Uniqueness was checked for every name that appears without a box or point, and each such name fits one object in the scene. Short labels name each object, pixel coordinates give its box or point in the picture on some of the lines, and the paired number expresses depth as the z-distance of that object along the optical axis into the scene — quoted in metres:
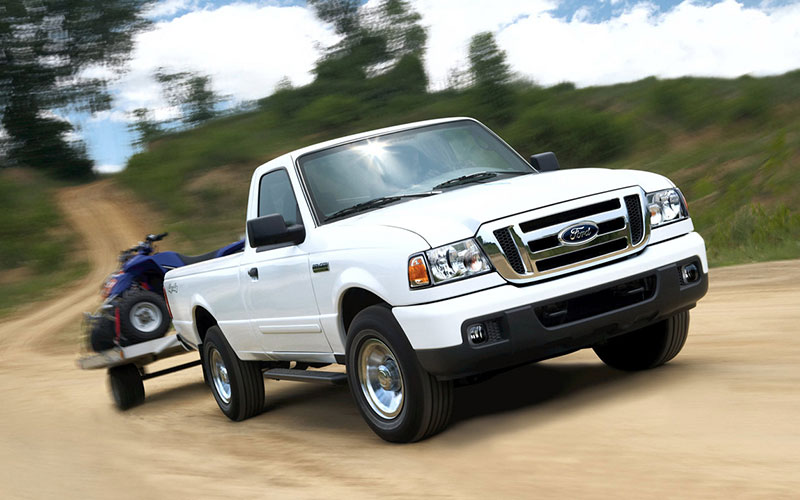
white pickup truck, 5.23
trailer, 9.73
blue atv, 9.81
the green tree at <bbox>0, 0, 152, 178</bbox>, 53.22
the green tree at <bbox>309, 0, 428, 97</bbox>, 53.56
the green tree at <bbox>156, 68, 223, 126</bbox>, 52.84
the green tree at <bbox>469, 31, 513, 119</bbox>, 47.78
